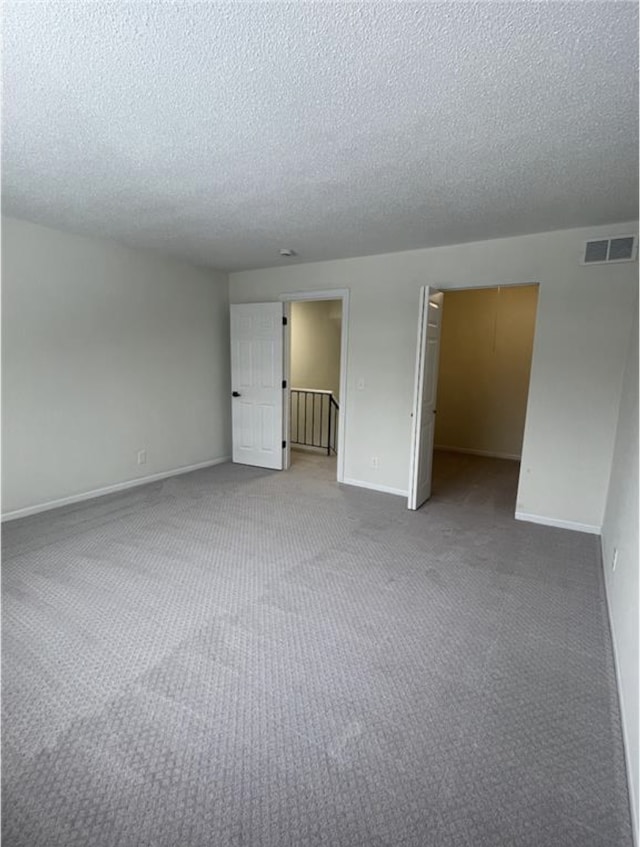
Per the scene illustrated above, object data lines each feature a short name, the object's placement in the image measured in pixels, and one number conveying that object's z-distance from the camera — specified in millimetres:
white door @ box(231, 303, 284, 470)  4785
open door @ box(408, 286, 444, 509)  3472
